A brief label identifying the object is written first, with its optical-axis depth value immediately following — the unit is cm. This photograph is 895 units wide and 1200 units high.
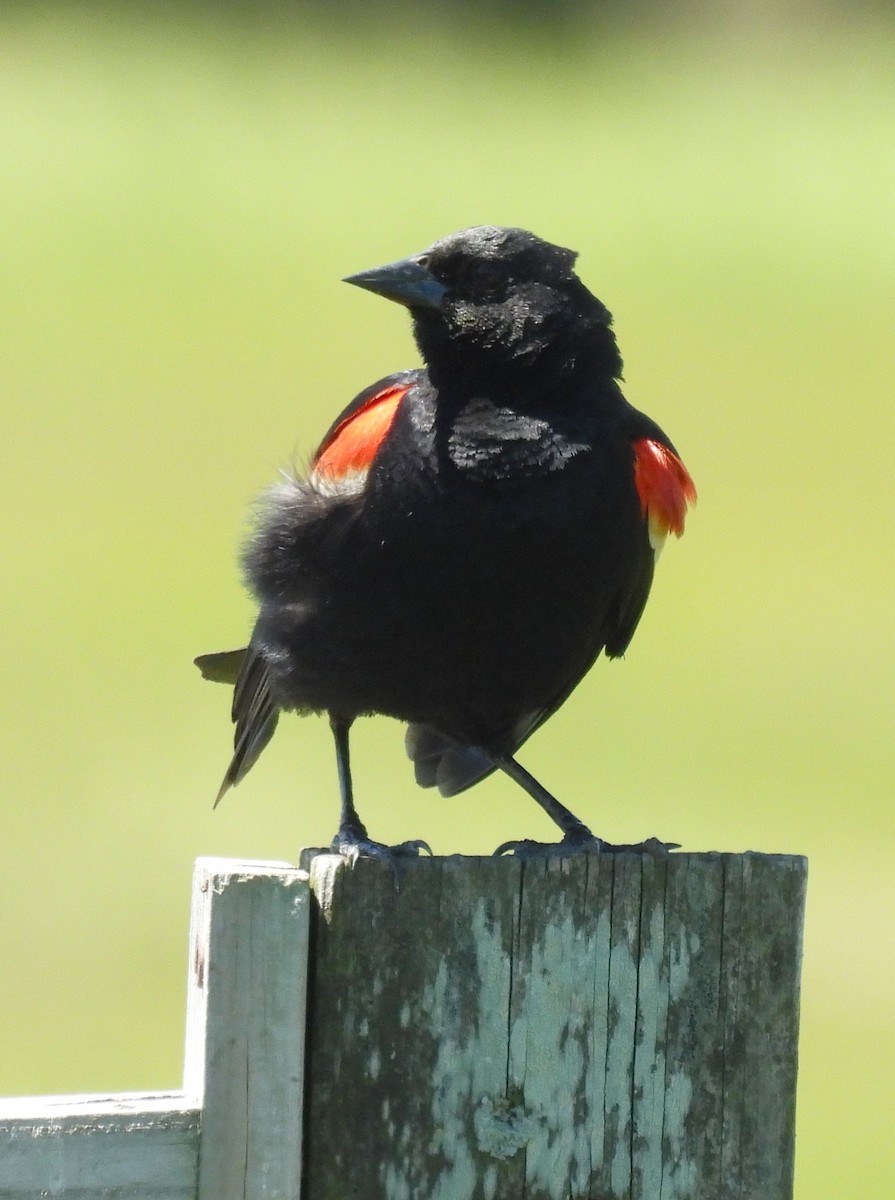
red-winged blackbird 782
